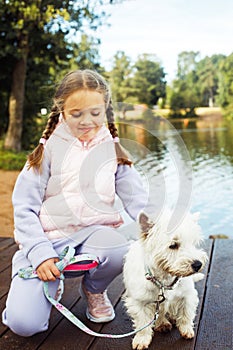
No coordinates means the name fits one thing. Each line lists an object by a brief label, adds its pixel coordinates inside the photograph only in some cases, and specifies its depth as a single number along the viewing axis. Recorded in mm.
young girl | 1600
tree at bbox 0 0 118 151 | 6555
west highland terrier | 1346
